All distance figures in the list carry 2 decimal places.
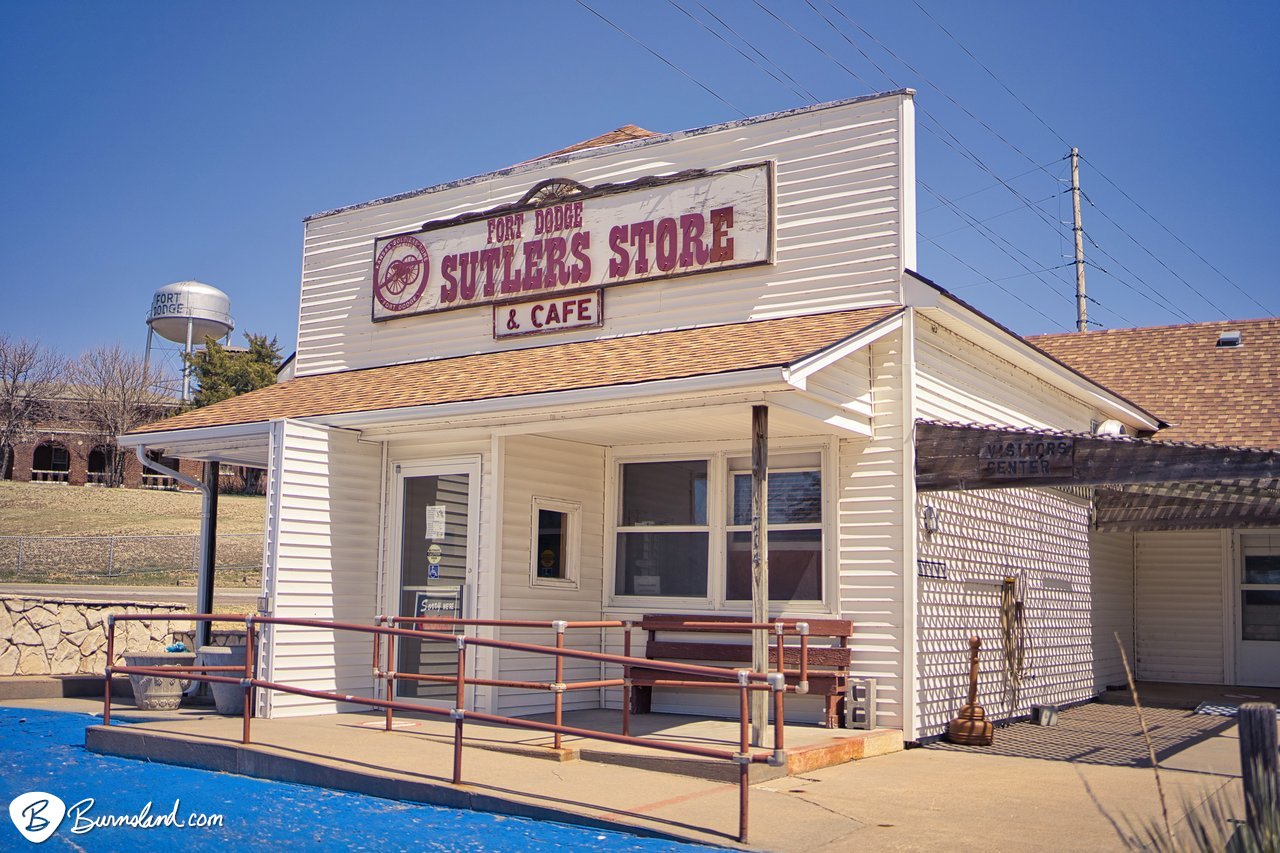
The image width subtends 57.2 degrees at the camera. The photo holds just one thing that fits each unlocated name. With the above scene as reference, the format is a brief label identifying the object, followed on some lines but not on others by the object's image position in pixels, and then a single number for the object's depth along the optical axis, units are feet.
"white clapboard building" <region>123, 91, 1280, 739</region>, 33.88
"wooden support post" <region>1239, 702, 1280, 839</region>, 14.03
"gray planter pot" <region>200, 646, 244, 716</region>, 36.40
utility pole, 111.75
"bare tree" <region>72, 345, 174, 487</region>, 162.91
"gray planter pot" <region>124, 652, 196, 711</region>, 38.45
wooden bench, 33.71
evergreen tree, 152.15
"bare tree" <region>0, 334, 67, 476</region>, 157.79
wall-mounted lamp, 34.89
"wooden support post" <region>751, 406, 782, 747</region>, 29.78
